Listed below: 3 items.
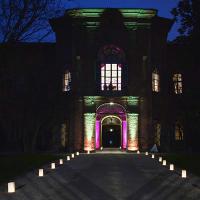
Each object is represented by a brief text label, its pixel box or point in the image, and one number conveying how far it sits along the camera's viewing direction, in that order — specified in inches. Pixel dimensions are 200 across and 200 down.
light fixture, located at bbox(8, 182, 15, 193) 424.4
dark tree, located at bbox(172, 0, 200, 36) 903.6
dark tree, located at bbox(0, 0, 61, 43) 713.0
